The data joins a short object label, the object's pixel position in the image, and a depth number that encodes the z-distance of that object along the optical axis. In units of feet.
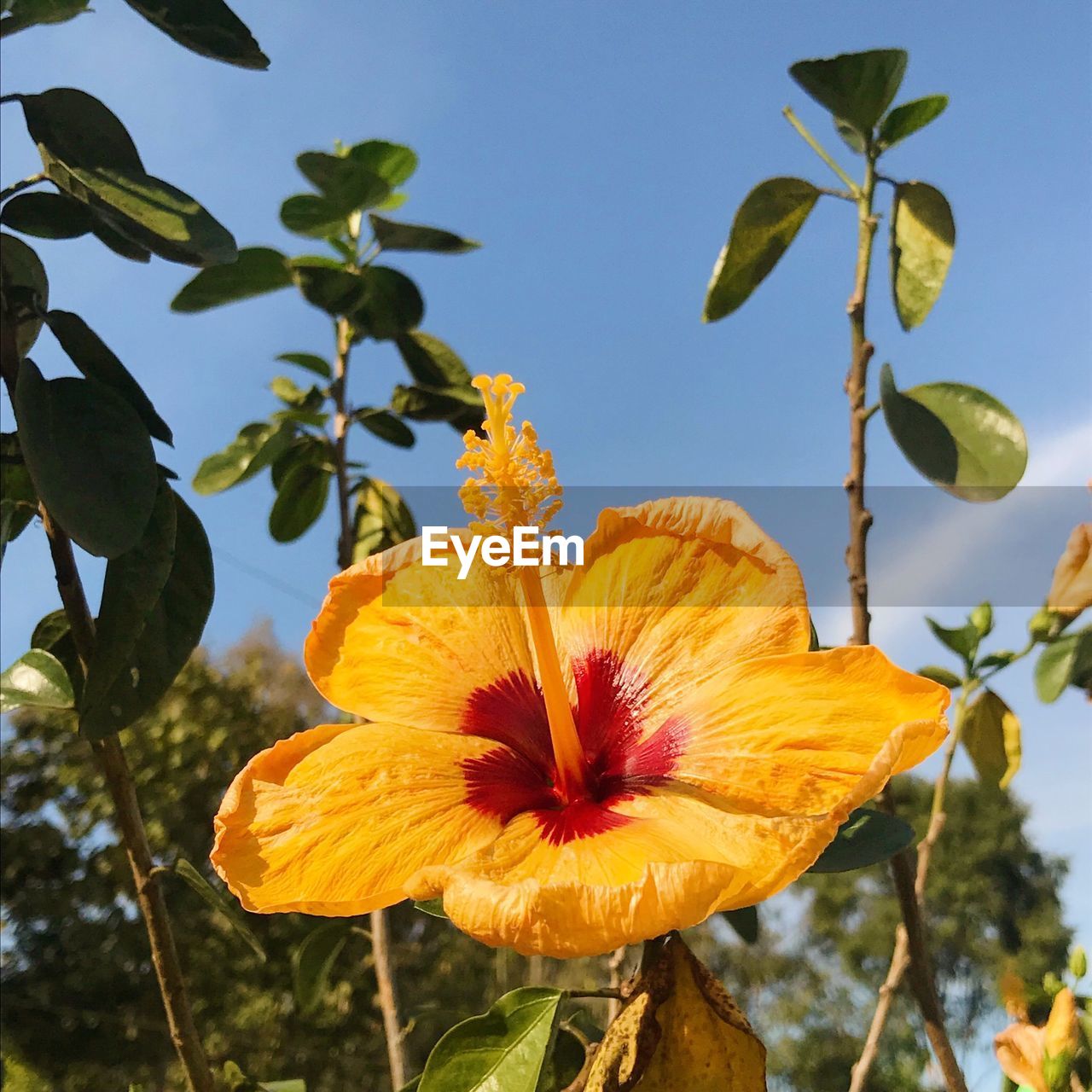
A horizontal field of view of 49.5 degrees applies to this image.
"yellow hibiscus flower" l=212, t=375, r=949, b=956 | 0.55
